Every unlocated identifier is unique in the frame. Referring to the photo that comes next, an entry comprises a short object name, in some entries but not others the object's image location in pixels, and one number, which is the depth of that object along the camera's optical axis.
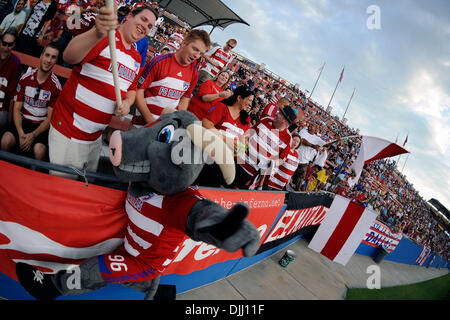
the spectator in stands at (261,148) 3.19
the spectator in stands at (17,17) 3.46
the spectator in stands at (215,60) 4.44
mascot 1.14
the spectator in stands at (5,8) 4.22
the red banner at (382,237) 8.09
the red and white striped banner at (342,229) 4.62
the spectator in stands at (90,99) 1.49
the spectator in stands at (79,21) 3.37
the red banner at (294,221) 3.95
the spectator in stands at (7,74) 2.17
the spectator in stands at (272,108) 3.46
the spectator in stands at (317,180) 7.13
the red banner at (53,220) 1.25
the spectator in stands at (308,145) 5.74
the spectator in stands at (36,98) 2.01
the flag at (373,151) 5.31
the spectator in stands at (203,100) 3.17
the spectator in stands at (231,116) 2.58
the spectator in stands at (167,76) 1.99
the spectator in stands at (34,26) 3.72
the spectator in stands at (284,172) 4.30
